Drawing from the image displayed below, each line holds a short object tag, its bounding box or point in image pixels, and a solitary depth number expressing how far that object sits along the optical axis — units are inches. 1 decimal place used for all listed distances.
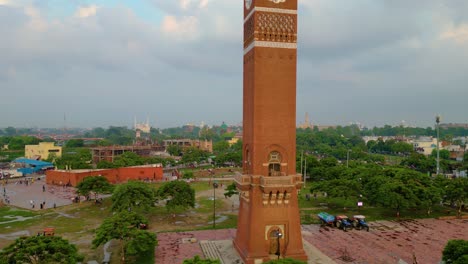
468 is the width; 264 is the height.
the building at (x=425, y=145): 4985.2
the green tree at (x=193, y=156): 3663.9
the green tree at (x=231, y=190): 1879.8
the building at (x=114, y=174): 2529.5
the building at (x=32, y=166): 3314.5
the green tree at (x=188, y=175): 2822.3
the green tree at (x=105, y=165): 2938.0
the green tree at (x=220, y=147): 5255.9
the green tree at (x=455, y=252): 823.5
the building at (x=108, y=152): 3998.5
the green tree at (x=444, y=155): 4030.5
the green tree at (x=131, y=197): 1550.2
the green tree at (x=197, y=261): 731.4
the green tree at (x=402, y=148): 4758.9
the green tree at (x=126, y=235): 1051.3
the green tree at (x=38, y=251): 803.4
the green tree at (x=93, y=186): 1908.2
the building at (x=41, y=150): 4207.2
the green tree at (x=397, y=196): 1536.7
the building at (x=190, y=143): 5314.0
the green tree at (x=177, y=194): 1606.8
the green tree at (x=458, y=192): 1626.5
